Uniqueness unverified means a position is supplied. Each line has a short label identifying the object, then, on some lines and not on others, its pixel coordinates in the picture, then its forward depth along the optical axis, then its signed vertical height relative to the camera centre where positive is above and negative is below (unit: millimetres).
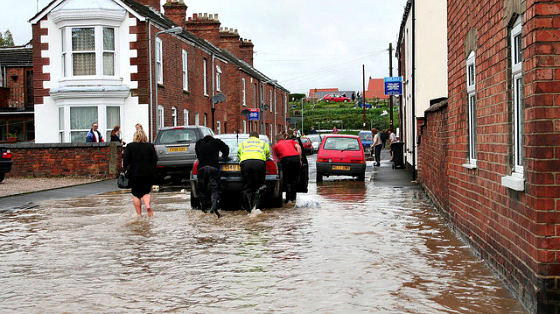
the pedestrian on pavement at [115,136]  24006 +463
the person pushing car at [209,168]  13555 -399
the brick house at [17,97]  40062 +3151
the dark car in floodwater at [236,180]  14430 -683
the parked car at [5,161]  21703 -311
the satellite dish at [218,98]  34531 +2462
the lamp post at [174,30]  26000 +4444
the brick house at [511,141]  5691 +18
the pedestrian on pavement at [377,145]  33125 -8
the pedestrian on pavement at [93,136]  24953 +492
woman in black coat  13000 -304
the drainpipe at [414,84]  23391 +2096
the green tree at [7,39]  75994 +12541
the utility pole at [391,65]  47550 +5599
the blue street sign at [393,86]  31297 +2663
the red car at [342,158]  23250 -413
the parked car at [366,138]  56531 +567
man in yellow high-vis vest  13766 -445
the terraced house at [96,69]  27734 +3287
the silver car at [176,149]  22156 -21
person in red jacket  15531 -239
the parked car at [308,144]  50278 +144
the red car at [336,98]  119562 +8201
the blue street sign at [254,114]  41656 +1942
